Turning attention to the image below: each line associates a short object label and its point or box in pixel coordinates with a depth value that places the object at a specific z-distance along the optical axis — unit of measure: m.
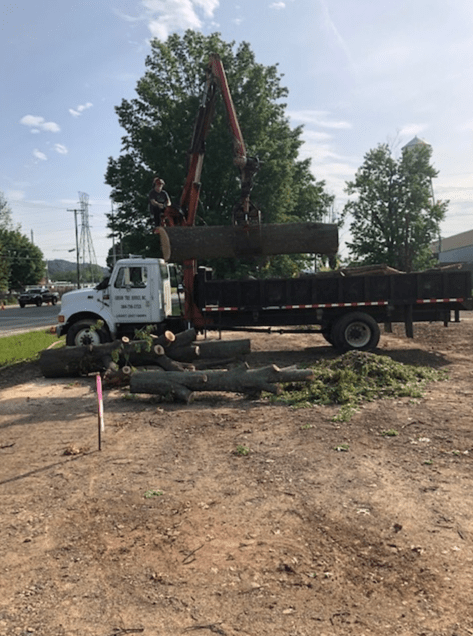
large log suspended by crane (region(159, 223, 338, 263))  12.36
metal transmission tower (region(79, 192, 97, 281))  86.70
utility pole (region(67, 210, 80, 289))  74.48
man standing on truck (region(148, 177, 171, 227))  13.56
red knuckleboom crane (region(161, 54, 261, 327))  12.66
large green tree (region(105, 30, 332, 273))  26.48
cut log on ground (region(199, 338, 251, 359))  10.50
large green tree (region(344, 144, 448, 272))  31.31
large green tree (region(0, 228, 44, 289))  72.81
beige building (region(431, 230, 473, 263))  66.11
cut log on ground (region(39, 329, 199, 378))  9.95
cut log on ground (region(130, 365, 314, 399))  8.48
